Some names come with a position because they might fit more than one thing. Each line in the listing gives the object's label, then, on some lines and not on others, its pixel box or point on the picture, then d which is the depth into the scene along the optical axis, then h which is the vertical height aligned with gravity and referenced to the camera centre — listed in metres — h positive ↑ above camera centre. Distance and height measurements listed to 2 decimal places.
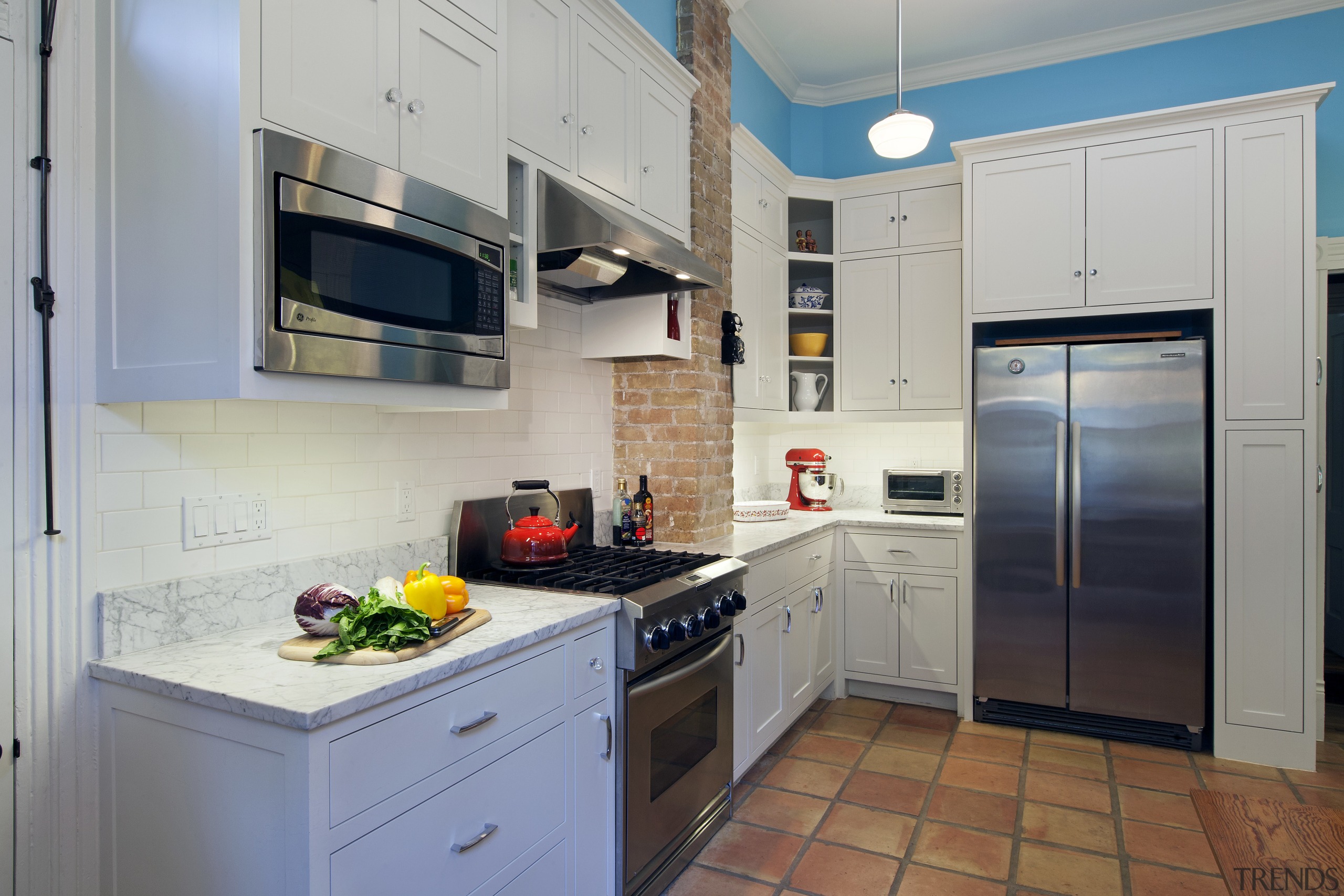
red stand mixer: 4.46 -0.19
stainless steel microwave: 1.42 +0.36
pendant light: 2.85 +1.14
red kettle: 2.41 -0.30
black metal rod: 1.48 +0.39
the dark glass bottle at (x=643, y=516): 3.10 -0.28
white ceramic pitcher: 4.41 +0.30
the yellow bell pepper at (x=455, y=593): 1.82 -0.34
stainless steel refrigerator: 3.36 -0.41
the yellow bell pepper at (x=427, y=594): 1.71 -0.33
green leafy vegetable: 1.53 -0.36
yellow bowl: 4.41 +0.57
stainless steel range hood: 2.24 +0.60
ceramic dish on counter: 3.99 -0.34
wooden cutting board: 1.48 -0.40
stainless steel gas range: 2.13 -0.68
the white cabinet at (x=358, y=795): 1.29 -0.64
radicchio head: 1.60 -0.33
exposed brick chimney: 3.21 +0.19
